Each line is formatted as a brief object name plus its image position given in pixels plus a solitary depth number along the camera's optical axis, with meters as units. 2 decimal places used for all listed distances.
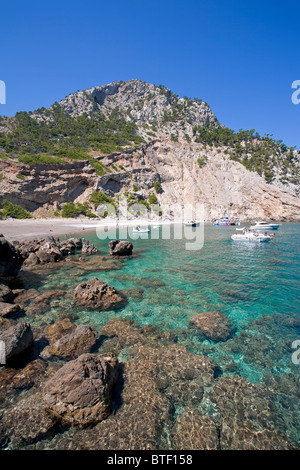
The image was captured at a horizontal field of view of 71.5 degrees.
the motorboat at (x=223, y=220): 66.65
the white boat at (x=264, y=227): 46.17
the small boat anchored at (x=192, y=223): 56.11
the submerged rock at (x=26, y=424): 4.18
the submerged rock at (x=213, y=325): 8.00
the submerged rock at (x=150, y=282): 13.73
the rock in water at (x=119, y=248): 22.06
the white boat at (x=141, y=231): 41.78
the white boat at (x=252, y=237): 31.22
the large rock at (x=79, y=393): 4.51
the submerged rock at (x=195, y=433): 4.18
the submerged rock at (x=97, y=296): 10.62
